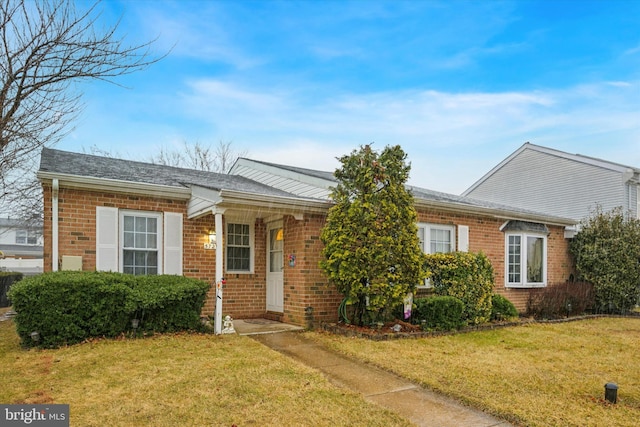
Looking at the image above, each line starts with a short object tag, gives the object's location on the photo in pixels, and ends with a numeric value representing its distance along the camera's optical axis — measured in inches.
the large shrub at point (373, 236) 325.4
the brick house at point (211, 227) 322.3
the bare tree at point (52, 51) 241.3
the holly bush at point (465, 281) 371.9
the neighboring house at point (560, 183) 691.4
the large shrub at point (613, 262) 518.0
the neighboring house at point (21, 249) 1141.7
